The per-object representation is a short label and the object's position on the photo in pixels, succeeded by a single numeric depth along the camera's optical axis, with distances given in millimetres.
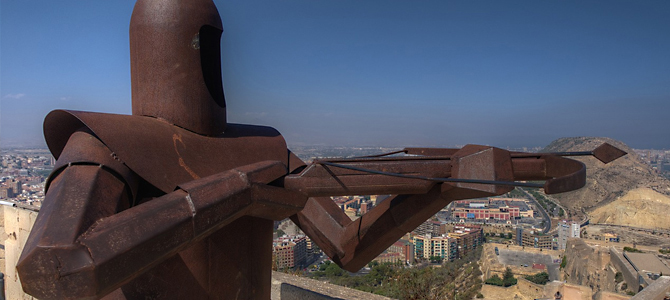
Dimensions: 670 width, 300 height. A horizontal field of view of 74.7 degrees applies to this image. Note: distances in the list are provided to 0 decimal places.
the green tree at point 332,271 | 34969
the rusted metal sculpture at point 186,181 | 1881
